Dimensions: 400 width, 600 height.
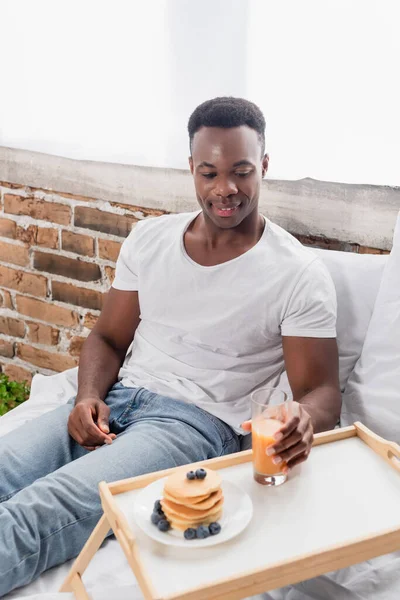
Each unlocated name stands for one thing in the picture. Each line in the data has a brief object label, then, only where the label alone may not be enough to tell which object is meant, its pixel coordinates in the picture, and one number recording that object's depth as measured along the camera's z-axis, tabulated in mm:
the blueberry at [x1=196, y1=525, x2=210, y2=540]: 993
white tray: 943
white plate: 989
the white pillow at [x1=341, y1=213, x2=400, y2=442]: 1480
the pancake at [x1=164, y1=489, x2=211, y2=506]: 1000
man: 1465
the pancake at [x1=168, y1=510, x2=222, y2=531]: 1004
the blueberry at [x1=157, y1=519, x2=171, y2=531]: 1006
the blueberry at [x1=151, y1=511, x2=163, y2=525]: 1020
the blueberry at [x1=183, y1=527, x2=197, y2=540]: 989
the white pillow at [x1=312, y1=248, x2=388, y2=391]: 1628
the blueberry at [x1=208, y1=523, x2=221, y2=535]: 1003
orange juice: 1119
